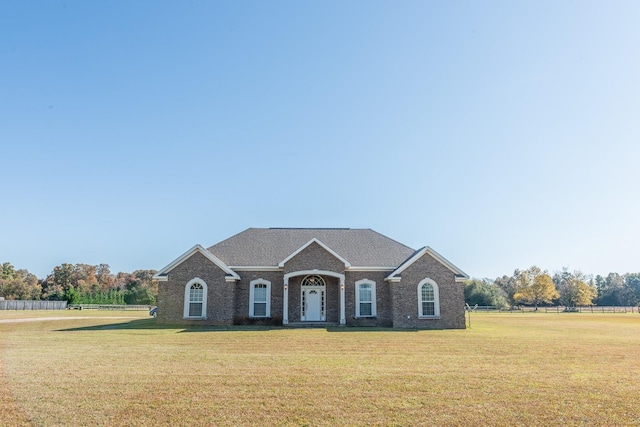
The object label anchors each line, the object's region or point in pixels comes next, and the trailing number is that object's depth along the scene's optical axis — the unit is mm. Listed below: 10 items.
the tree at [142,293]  75062
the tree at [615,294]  112919
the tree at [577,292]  77375
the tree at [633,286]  111062
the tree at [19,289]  80250
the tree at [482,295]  77562
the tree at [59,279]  86331
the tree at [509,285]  87562
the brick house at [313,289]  25781
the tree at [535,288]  74438
